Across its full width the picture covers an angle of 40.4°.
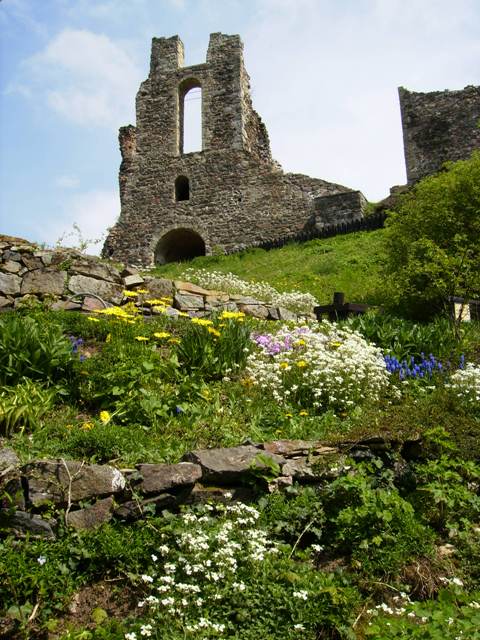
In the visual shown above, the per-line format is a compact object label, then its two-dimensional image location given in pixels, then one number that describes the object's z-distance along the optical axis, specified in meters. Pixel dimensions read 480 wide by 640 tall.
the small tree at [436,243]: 11.16
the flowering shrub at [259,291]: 12.74
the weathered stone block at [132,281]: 10.69
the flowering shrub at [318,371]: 7.35
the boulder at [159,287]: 10.57
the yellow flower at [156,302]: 9.54
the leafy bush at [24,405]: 5.90
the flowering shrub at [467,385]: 6.98
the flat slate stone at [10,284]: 10.02
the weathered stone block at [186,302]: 10.08
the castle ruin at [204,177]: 23.05
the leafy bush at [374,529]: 4.61
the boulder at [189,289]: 10.75
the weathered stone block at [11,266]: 10.32
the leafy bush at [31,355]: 6.91
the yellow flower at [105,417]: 6.29
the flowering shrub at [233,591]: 3.97
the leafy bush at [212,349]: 7.73
